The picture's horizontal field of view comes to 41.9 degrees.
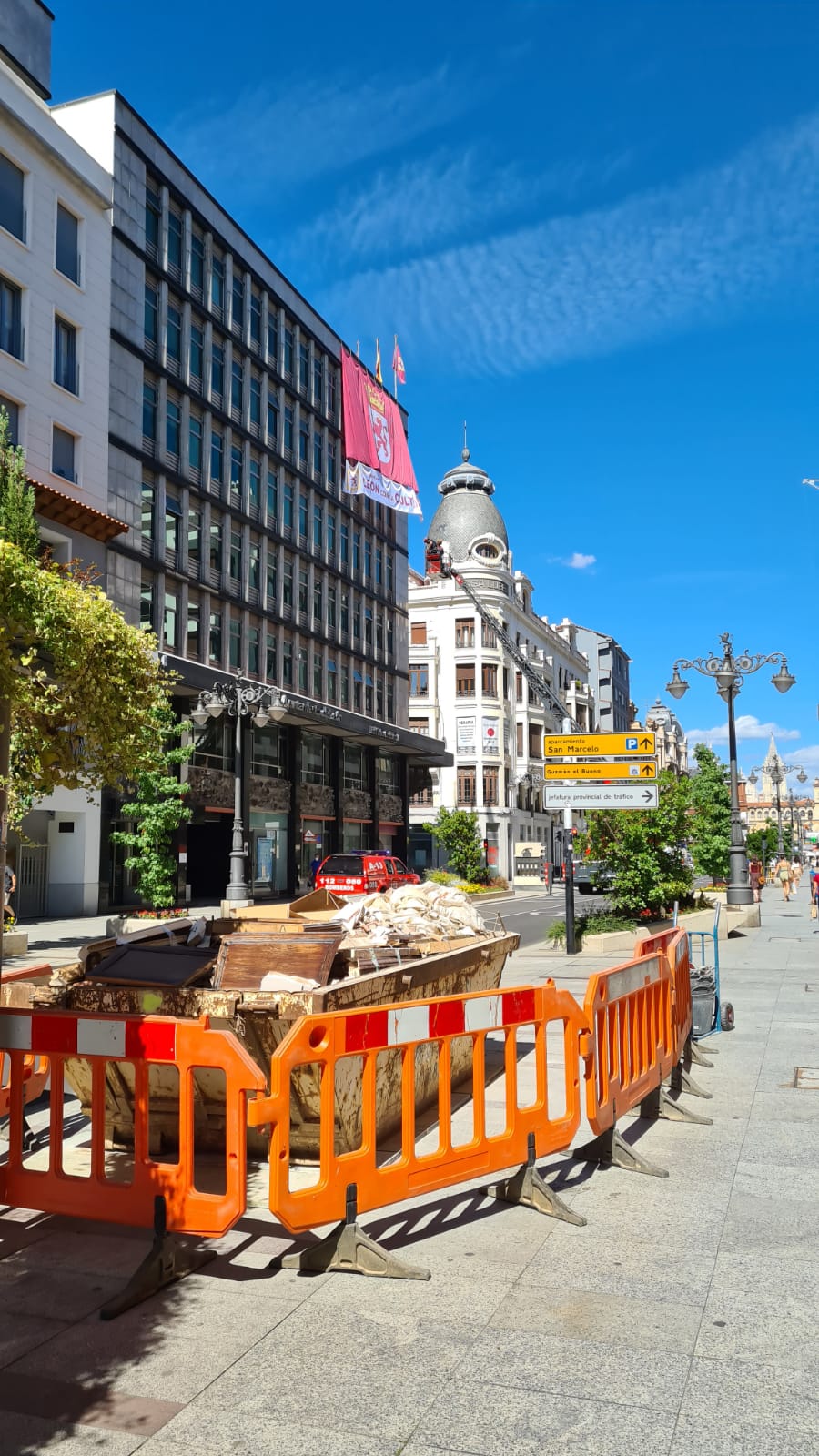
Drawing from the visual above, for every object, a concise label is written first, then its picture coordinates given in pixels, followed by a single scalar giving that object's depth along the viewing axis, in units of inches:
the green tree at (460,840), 1926.7
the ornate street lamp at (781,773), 2333.4
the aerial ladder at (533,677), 726.5
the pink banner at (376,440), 1883.6
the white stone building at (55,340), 1152.8
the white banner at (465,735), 2805.1
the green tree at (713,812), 1529.3
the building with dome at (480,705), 2787.9
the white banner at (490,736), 2800.2
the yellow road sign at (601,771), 714.2
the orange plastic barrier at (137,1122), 180.1
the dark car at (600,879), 881.5
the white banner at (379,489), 1863.9
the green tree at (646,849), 831.7
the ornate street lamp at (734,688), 1029.8
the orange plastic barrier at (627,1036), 237.0
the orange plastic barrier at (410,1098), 179.6
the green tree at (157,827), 1119.0
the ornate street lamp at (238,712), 1067.0
